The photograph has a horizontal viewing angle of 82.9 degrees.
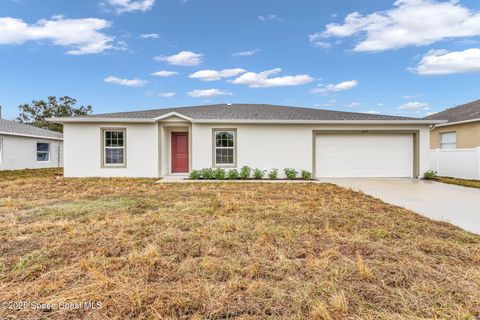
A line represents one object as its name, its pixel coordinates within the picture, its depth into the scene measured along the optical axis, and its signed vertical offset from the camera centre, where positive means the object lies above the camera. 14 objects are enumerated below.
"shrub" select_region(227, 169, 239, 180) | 12.05 -0.75
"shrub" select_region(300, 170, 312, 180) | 12.15 -0.77
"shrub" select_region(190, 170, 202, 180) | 11.85 -0.73
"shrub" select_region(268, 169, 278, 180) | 12.18 -0.77
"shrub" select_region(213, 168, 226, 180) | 12.00 -0.70
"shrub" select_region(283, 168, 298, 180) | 12.12 -0.68
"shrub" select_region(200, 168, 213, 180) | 11.94 -0.70
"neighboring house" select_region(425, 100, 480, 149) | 14.17 +1.57
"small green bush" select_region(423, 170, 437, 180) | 12.21 -0.80
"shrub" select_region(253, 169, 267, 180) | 12.18 -0.72
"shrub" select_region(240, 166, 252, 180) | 12.03 -0.62
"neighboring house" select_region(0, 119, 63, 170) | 16.86 +0.83
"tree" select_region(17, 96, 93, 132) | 35.66 +6.50
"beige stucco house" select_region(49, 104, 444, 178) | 12.22 +0.66
